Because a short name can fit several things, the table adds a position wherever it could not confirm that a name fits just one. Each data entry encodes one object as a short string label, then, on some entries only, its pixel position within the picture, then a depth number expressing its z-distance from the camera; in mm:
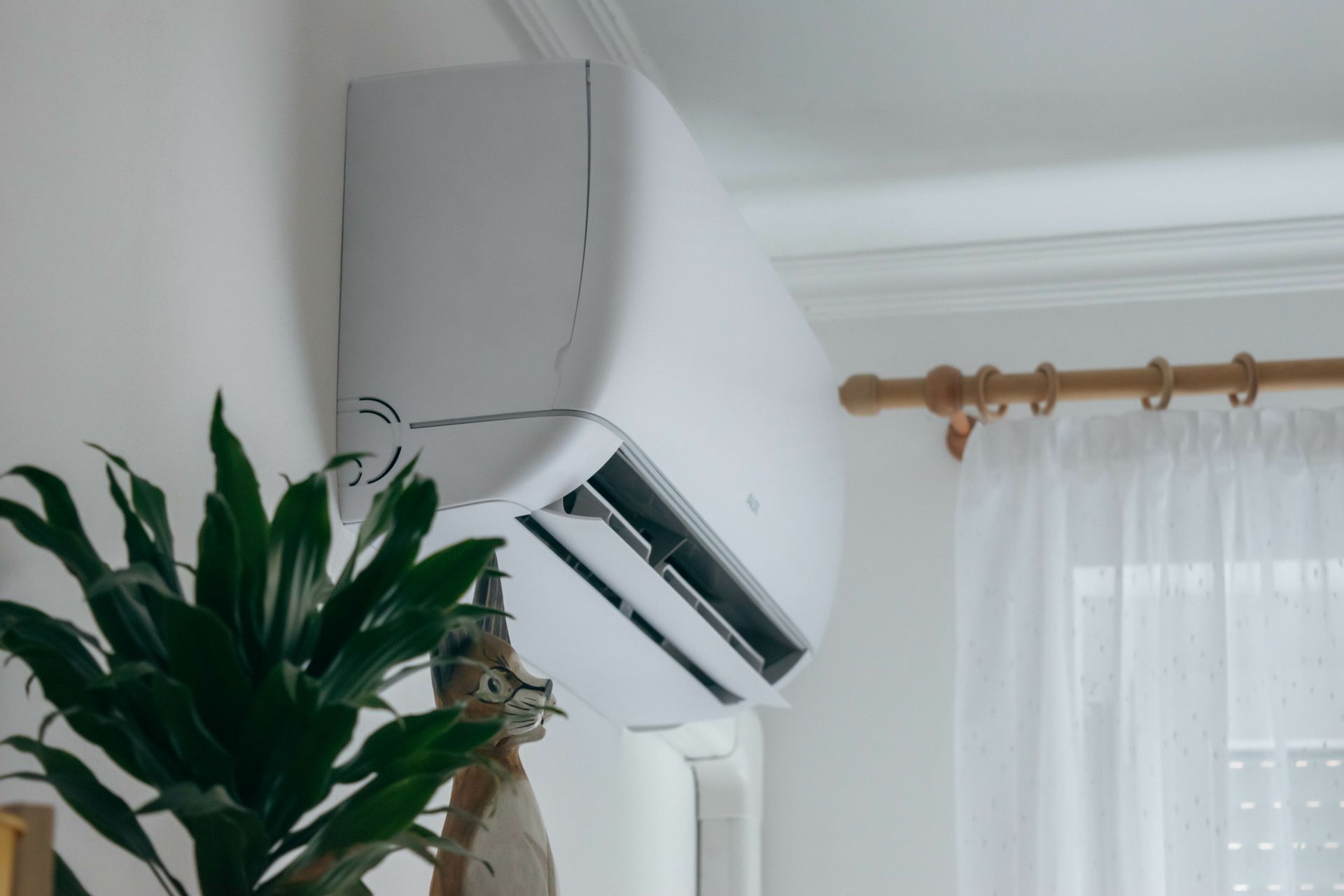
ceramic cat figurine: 2534
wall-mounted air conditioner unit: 2589
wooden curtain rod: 3143
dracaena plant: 1577
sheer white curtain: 3073
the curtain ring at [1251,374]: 3142
